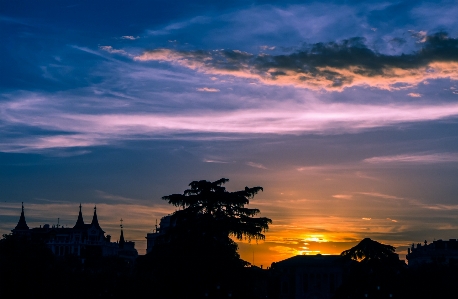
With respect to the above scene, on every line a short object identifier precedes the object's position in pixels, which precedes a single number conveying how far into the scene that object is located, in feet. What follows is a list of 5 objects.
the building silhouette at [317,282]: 625.41
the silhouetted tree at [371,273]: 256.73
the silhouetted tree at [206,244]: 227.61
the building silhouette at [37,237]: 333.99
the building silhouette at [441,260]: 547.49
